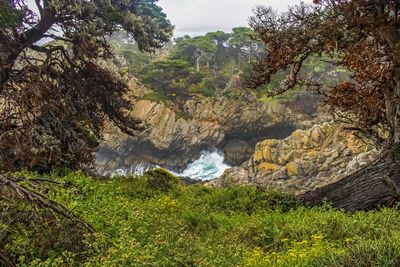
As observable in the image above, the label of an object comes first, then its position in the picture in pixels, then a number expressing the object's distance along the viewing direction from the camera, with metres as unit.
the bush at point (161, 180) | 8.87
